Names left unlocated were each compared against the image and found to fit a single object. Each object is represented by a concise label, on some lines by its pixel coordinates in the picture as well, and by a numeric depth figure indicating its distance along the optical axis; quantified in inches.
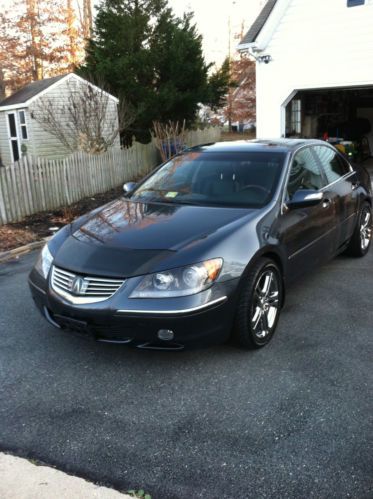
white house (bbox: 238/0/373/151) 425.7
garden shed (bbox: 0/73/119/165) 652.1
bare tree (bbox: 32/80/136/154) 561.6
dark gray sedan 125.3
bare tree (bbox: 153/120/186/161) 617.6
